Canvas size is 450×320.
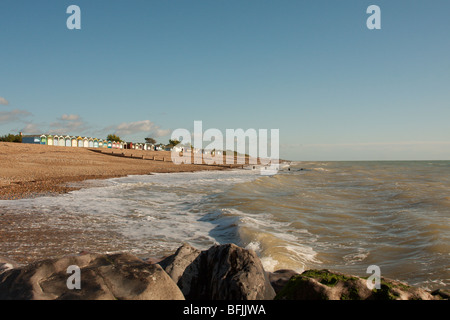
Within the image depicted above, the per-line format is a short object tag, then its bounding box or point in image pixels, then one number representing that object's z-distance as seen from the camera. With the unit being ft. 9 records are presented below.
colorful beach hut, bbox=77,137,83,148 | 234.99
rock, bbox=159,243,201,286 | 13.93
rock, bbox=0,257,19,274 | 16.88
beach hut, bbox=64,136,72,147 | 225.76
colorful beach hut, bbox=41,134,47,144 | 206.97
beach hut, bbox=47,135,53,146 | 212.04
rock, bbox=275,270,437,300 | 11.00
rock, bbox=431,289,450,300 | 11.50
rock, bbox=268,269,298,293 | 14.83
